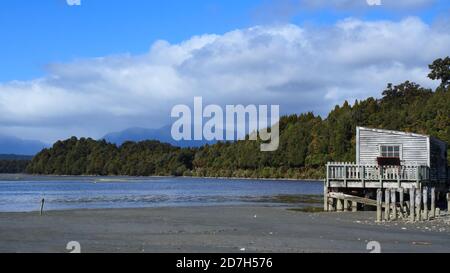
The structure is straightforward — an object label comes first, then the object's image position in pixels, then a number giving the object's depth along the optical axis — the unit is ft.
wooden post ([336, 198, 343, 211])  135.03
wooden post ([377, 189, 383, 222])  106.32
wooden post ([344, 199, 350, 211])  134.49
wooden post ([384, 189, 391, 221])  106.22
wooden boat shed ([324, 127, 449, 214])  129.39
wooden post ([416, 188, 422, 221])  105.81
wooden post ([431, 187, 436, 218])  115.20
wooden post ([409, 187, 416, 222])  104.94
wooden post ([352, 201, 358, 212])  134.02
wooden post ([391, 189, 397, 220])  107.48
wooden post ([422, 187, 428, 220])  108.06
